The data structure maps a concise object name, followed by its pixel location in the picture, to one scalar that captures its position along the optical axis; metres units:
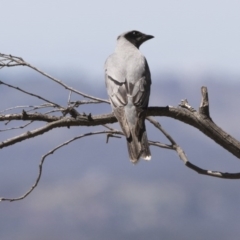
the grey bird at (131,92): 17.58
